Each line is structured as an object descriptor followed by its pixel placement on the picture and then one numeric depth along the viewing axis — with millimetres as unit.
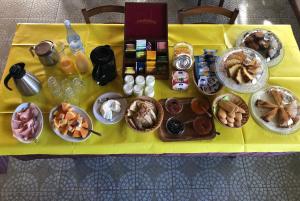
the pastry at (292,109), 1140
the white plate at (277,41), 1271
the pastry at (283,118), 1116
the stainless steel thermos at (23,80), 1089
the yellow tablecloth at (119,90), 1094
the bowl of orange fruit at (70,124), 1090
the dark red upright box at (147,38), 1203
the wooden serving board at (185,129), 1100
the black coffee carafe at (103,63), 1137
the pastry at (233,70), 1191
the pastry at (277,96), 1166
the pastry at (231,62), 1216
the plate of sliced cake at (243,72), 1177
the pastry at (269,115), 1127
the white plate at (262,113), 1111
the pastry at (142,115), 1089
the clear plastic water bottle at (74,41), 1241
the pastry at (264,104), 1148
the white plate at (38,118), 1081
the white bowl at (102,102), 1137
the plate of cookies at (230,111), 1112
